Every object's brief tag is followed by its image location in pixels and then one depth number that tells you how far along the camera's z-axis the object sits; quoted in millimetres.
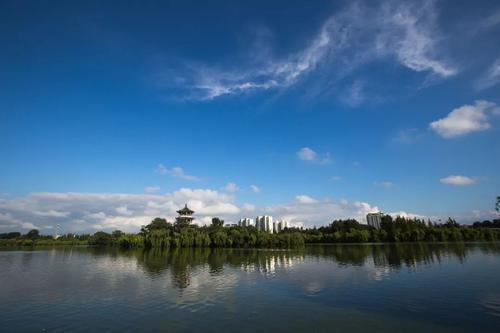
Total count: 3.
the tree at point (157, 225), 104438
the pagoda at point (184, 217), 106000
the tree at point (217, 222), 107125
